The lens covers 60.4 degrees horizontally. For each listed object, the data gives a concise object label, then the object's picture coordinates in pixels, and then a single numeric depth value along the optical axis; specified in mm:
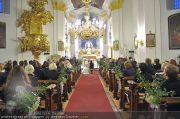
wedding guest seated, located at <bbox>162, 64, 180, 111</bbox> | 2722
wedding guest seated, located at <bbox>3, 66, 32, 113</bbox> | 3036
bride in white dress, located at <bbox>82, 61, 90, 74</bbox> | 14758
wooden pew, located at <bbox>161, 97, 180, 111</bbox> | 2603
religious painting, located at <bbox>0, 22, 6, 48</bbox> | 9669
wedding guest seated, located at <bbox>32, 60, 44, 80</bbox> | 5176
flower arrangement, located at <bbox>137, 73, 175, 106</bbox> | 2592
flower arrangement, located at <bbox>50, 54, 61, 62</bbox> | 11143
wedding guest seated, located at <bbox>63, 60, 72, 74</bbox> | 8398
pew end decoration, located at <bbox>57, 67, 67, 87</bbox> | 4703
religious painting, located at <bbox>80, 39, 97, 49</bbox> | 20898
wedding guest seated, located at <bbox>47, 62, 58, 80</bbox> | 5173
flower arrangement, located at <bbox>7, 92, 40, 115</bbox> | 2250
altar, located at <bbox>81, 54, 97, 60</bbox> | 17787
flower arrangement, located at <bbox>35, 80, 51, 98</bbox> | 3002
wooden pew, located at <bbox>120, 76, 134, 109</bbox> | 4755
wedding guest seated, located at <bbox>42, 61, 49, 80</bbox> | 5173
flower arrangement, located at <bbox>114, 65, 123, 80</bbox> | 5182
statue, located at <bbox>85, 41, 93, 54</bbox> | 20254
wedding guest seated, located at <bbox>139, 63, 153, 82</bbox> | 4131
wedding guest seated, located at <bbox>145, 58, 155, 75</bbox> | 4652
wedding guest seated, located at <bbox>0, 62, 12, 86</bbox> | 4109
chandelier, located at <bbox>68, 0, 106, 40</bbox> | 15237
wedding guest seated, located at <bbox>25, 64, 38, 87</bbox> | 4026
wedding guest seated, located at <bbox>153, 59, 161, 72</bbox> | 6413
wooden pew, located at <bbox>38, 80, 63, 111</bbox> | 4665
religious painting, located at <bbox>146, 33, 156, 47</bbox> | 9496
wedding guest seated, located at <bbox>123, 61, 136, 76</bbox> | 5172
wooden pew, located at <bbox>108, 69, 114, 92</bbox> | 6994
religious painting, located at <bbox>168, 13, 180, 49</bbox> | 10210
